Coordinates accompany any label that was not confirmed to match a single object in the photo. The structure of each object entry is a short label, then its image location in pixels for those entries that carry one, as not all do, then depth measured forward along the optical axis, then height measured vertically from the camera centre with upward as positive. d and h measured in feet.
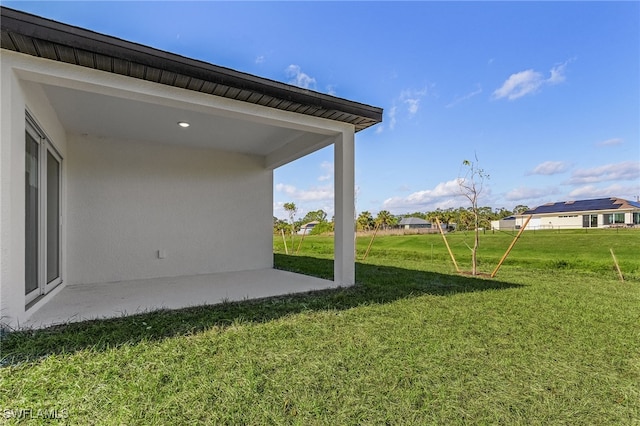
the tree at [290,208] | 80.48 +1.91
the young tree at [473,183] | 27.61 +2.91
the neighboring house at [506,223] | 145.60 -4.20
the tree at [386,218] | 155.49 -1.77
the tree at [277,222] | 99.27 -2.34
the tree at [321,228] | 96.48 -4.36
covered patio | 10.22 +2.63
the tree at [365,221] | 135.41 -2.96
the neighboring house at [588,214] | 112.33 -0.10
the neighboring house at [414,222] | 198.02 -4.94
